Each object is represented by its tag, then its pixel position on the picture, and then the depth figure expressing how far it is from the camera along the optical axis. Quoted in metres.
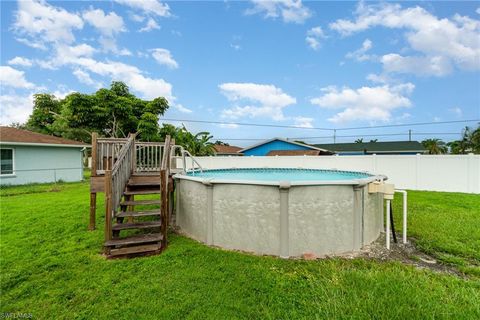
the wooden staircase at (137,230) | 3.98
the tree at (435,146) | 28.03
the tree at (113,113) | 19.22
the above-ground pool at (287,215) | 3.86
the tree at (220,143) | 37.28
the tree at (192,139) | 17.49
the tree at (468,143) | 25.02
